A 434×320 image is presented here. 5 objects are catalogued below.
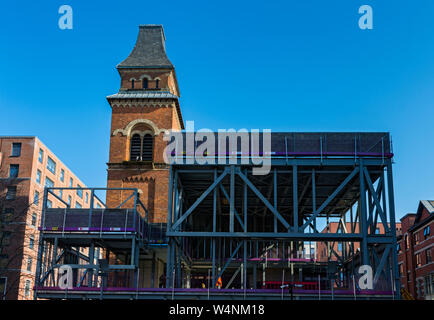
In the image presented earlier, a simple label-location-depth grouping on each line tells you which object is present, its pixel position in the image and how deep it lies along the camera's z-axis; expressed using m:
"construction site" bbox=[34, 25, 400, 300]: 30.81
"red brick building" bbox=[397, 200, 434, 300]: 56.02
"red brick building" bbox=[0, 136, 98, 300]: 60.91
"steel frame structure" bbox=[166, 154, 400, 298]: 31.08
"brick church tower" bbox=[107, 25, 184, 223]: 48.47
